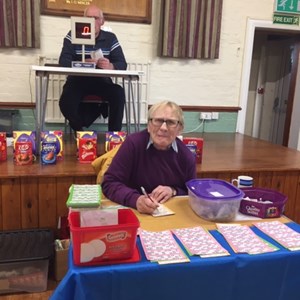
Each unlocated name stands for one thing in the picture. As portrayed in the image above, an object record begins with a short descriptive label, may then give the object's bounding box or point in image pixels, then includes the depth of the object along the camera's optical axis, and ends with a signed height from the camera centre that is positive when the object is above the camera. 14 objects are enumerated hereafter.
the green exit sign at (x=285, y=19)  4.34 +0.70
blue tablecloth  0.91 -0.56
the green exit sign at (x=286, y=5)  4.31 +0.86
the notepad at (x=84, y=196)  1.18 -0.45
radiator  3.80 -0.24
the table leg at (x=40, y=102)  2.57 -0.26
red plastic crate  0.90 -0.45
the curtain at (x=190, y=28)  3.96 +0.50
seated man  3.04 -0.14
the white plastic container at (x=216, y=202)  1.24 -0.45
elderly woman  1.56 -0.40
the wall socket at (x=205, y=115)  4.34 -0.51
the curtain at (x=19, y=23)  3.57 +0.42
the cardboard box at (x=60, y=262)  1.92 -1.05
